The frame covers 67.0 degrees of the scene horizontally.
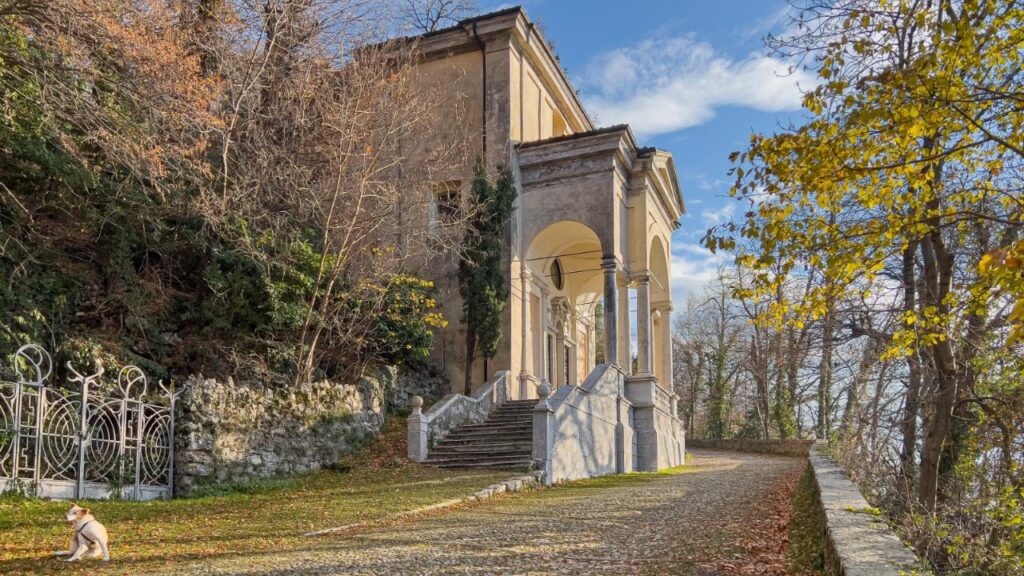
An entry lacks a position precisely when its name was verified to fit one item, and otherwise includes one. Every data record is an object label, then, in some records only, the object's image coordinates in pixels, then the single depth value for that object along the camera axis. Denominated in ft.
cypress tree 61.52
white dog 21.15
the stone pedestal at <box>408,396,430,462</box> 50.06
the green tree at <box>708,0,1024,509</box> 19.30
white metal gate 31.68
